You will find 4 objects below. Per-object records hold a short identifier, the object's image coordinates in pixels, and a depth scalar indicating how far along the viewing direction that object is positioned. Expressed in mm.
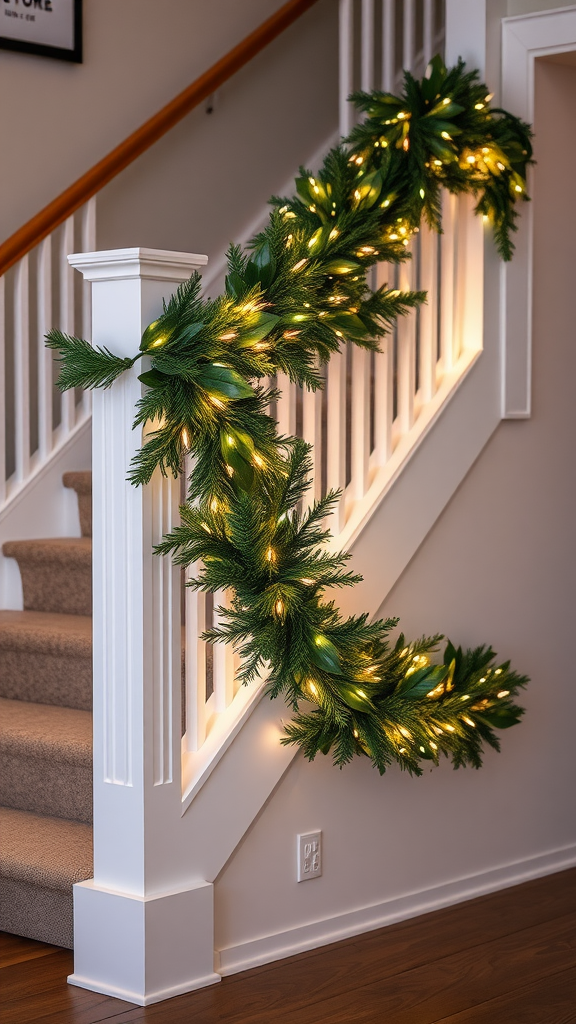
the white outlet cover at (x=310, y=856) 2902
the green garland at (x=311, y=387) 2487
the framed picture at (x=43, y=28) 3861
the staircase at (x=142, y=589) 2562
